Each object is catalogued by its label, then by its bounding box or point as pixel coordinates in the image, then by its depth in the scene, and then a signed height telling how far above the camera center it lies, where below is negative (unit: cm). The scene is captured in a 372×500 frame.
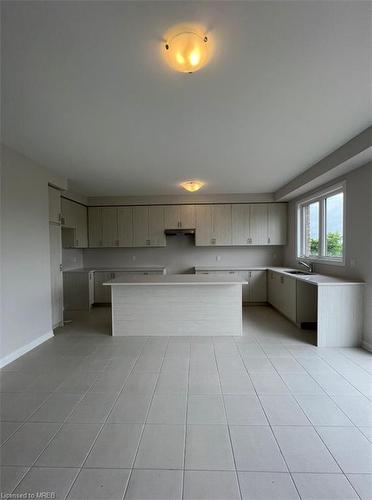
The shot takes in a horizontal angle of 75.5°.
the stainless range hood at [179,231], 583 +30
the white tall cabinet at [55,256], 402 -21
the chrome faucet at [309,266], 447 -44
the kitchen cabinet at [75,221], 492 +50
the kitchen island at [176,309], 377 -103
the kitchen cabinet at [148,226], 595 +43
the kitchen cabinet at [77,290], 548 -106
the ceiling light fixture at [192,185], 426 +105
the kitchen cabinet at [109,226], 597 +44
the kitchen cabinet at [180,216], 591 +67
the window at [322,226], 381 +30
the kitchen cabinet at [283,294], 430 -103
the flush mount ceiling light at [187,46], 140 +120
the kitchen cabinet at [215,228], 589 +37
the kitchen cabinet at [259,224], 583 +46
